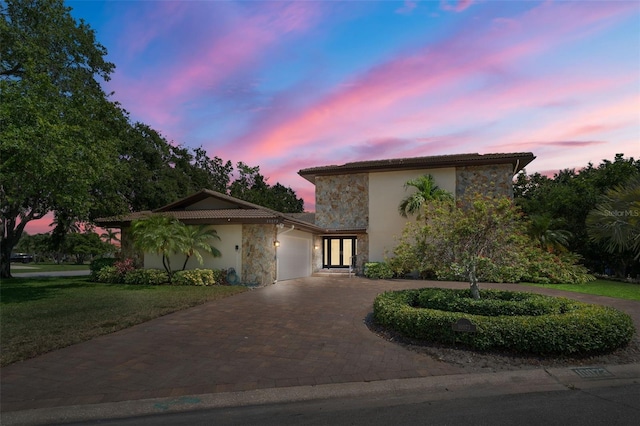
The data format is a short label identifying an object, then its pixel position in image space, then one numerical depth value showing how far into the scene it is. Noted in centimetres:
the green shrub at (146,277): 1580
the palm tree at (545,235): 1736
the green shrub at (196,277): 1518
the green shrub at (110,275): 1683
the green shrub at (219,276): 1555
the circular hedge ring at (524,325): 555
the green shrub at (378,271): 1853
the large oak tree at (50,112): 973
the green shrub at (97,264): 1772
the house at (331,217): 1590
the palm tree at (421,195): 1825
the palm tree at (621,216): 948
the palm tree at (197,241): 1495
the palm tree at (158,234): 1448
